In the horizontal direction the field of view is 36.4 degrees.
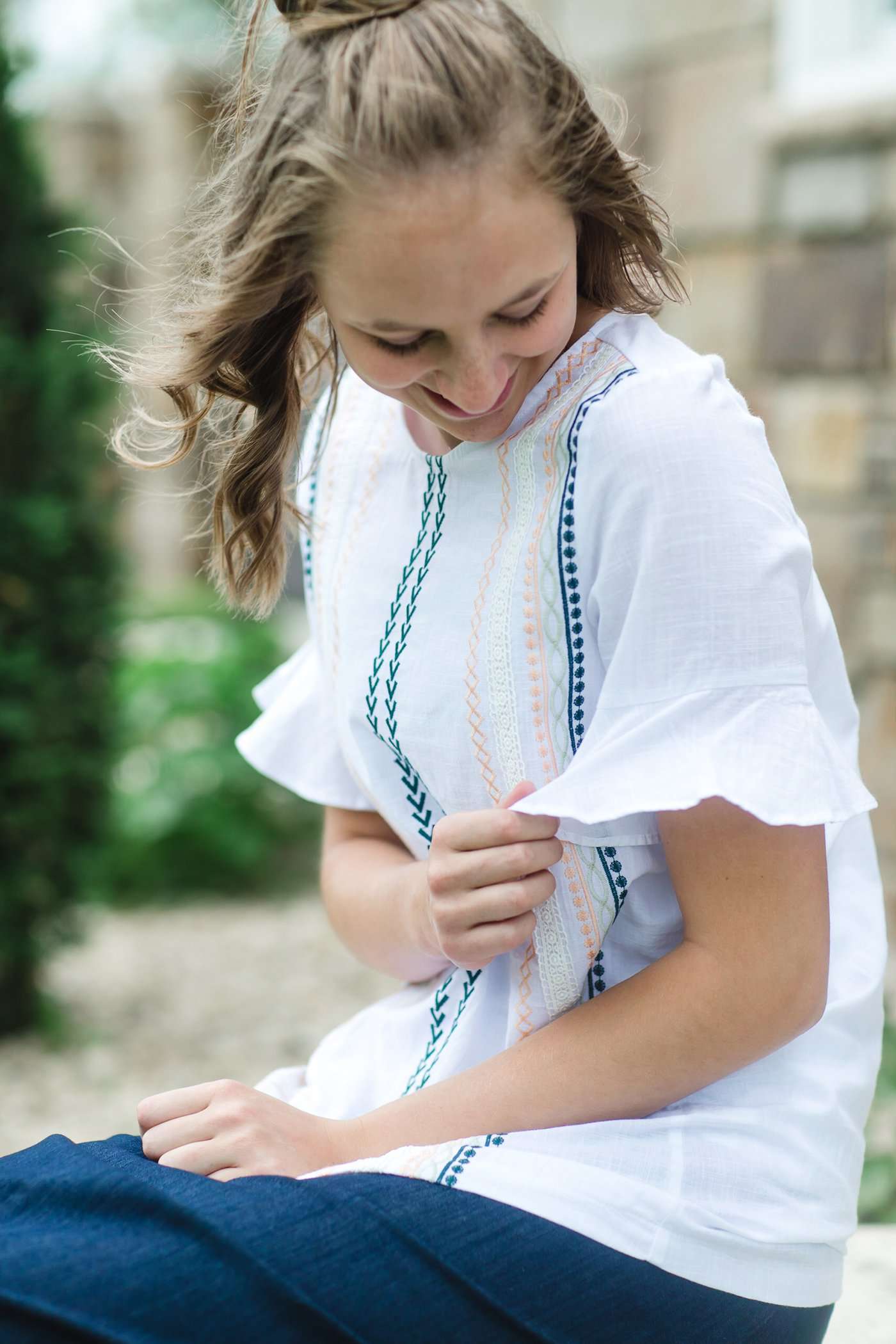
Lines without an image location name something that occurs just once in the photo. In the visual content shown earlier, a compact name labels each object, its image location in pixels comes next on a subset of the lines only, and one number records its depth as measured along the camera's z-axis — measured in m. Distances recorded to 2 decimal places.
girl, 1.02
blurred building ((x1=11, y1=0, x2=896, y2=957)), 3.47
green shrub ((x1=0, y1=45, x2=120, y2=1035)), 3.48
